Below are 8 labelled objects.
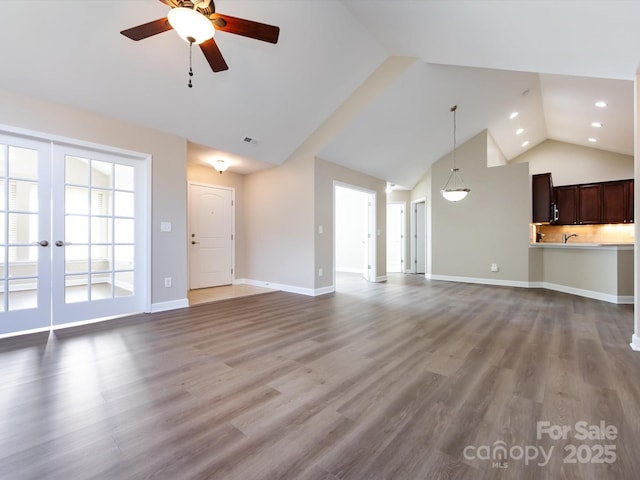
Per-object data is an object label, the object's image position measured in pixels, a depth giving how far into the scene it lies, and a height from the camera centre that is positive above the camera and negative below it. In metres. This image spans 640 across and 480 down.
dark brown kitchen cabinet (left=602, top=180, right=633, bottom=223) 6.98 +0.97
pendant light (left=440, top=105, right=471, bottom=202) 6.98 +1.52
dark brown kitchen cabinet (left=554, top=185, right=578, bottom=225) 7.64 +1.01
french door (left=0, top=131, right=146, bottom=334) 3.03 +0.09
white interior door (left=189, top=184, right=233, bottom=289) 5.80 +0.12
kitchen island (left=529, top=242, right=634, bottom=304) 4.71 -0.53
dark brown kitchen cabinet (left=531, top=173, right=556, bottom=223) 6.13 +0.95
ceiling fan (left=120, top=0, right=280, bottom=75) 1.97 +1.67
